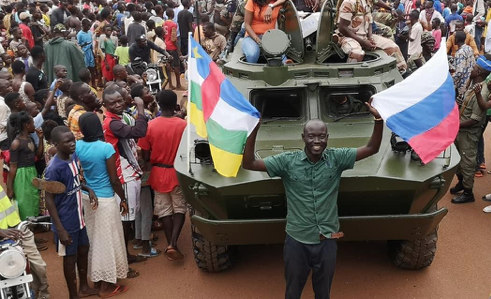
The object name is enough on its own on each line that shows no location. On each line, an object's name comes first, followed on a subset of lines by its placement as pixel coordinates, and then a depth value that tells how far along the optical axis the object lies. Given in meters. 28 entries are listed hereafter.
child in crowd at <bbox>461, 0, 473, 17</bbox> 16.95
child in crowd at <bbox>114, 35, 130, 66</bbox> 12.36
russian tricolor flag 4.34
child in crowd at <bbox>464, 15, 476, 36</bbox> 14.30
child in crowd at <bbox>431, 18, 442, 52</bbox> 13.67
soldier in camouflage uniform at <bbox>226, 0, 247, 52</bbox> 9.09
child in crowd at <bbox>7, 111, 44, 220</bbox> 6.08
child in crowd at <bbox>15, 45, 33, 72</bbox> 9.89
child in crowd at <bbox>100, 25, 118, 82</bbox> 12.59
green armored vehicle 4.77
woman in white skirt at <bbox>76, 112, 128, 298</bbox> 5.14
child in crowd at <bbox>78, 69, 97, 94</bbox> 7.88
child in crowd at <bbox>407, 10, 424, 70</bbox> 13.05
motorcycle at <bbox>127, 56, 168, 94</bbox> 10.12
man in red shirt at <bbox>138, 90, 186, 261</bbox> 5.88
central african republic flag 4.37
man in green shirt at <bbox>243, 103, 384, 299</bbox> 4.16
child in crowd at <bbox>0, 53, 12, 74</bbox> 10.38
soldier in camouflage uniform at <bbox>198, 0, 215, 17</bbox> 16.14
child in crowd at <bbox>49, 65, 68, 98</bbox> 7.92
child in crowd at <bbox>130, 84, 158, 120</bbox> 6.85
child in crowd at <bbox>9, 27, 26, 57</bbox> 11.75
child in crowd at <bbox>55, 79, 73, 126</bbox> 7.32
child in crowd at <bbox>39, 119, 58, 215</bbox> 6.20
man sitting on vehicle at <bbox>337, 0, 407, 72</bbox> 6.64
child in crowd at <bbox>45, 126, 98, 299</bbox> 4.79
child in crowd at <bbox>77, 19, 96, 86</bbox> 13.38
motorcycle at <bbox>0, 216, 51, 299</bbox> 4.36
